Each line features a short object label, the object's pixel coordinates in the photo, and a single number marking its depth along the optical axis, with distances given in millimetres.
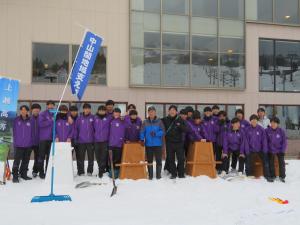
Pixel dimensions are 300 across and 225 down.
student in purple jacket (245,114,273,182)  11320
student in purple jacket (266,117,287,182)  11344
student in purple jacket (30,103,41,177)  10609
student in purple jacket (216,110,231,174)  11750
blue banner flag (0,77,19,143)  10297
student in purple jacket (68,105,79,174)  10859
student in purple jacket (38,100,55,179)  10562
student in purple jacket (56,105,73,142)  10797
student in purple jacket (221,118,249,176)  11469
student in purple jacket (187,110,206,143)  11233
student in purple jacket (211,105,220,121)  12203
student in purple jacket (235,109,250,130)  11805
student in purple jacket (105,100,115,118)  11304
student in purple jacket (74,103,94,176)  10805
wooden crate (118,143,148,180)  10547
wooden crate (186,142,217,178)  10977
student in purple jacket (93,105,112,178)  10781
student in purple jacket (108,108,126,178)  10734
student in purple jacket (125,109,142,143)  11117
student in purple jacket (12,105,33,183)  10383
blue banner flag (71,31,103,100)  10422
